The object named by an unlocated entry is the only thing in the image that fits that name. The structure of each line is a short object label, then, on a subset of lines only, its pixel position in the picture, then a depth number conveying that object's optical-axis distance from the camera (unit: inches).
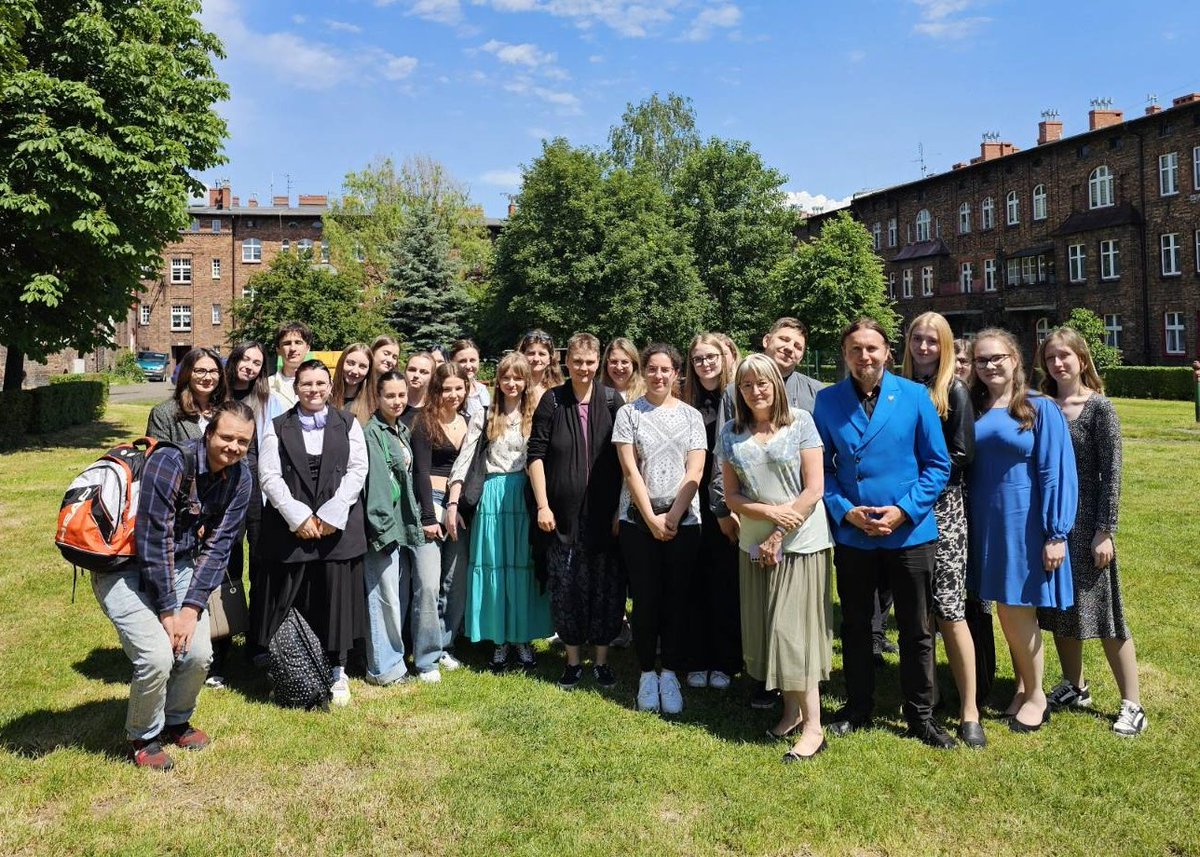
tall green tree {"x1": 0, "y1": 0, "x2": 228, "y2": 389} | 616.1
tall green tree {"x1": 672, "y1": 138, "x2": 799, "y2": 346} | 1802.4
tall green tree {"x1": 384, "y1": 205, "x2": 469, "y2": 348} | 1370.6
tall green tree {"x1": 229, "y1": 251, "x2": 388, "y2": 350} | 1286.9
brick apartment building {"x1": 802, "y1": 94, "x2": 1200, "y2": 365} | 1407.5
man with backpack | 160.4
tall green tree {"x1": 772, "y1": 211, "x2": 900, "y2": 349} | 1470.2
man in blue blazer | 169.3
